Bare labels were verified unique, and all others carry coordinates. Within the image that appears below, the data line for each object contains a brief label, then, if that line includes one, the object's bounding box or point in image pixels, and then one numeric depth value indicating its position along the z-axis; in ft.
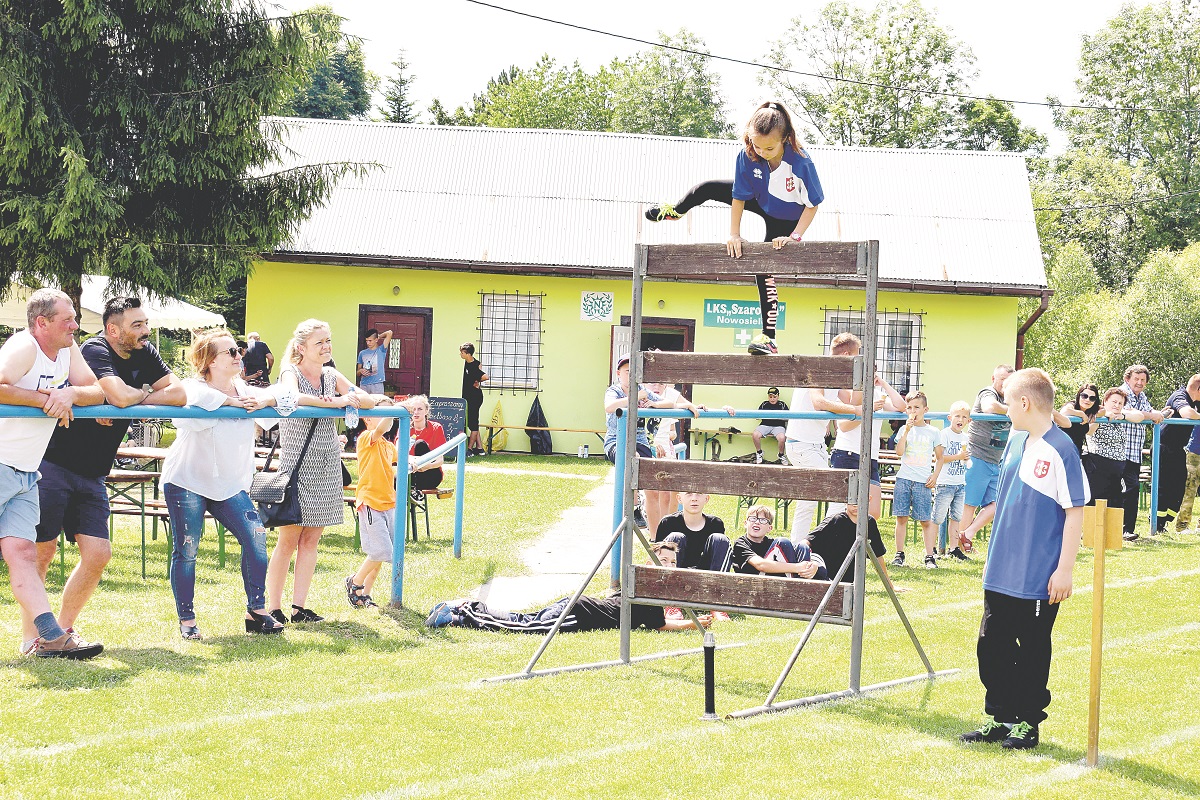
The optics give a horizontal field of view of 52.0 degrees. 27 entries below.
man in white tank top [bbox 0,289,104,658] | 20.79
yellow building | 75.31
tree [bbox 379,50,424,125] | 193.98
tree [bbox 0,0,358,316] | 57.98
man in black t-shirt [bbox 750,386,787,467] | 67.72
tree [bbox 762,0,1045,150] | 164.25
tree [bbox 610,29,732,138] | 175.52
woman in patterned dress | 25.38
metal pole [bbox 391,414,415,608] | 26.78
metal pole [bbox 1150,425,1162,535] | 46.57
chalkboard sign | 58.65
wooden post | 17.43
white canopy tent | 64.85
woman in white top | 23.58
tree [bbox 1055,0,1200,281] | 159.63
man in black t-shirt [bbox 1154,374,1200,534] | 48.37
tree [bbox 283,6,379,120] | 185.16
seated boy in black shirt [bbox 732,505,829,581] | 28.09
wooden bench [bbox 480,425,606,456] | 71.36
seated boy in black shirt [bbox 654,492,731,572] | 29.07
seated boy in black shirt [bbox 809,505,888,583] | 31.12
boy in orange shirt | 27.37
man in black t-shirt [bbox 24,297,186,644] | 22.21
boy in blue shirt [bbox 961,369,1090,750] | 18.42
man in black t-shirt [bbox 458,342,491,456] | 71.26
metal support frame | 21.12
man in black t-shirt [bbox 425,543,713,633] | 26.12
